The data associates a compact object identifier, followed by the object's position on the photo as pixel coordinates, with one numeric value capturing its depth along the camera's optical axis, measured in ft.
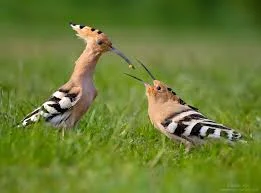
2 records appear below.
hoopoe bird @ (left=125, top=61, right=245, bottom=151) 32.99
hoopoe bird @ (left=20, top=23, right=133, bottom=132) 34.53
